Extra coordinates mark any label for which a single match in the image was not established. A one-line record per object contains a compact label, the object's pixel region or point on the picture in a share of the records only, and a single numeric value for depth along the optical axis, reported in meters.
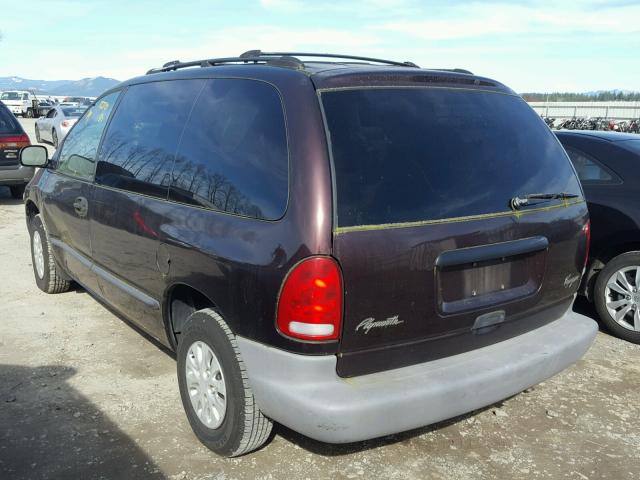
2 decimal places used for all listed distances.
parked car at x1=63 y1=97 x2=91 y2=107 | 40.10
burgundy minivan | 2.41
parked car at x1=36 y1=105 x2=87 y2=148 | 19.31
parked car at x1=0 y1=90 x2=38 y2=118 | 40.72
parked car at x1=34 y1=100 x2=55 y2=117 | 39.30
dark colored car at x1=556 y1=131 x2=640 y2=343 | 4.75
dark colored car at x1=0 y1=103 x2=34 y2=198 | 10.18
